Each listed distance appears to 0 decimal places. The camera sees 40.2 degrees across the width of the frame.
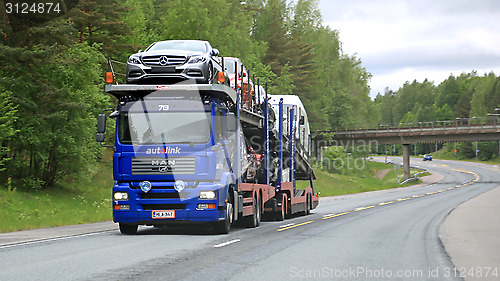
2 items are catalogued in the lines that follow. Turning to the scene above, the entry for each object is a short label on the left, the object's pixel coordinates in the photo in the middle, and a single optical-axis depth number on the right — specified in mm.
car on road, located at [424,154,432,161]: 152012
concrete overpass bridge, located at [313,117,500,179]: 86750
